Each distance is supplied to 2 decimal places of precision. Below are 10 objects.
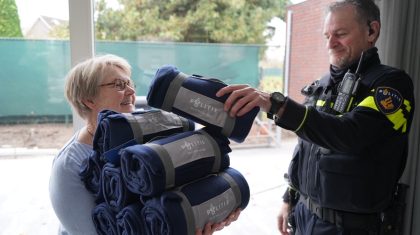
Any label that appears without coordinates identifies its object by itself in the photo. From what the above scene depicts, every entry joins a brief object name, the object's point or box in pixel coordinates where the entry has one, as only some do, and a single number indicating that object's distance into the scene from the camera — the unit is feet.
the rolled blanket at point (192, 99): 2.94
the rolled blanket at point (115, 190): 2.79
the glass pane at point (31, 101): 6.04
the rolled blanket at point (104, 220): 3.01
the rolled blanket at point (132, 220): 2.72
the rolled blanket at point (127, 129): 2.89
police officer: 3.92
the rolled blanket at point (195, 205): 2.59
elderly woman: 3.50
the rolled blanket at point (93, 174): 3.15
